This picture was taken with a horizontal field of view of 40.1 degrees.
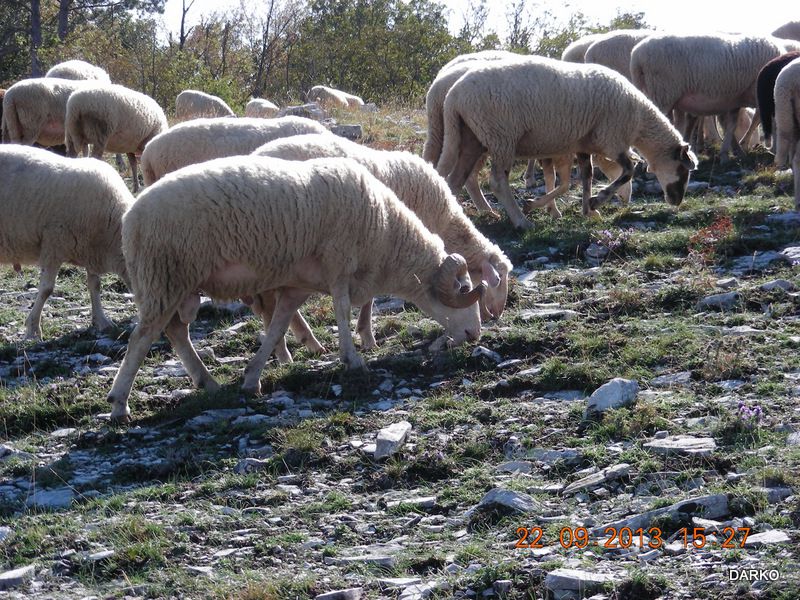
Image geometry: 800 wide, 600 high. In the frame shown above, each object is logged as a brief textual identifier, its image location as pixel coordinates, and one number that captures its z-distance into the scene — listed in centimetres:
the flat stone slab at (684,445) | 589
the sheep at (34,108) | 1609
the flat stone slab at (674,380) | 725
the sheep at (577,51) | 1977
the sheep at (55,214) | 951
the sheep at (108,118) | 1476
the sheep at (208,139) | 1136
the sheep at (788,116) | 1234
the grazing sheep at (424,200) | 952
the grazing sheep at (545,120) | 1233
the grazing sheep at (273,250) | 744
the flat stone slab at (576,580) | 455
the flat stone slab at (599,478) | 569
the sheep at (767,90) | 1400
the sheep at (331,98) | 2536
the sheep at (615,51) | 1859
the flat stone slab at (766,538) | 475
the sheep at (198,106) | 2120
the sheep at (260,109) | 2277
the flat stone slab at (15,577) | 515
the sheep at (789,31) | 2264
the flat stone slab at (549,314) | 914
